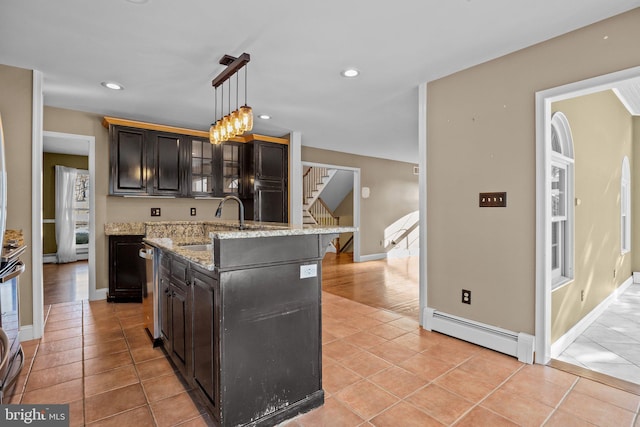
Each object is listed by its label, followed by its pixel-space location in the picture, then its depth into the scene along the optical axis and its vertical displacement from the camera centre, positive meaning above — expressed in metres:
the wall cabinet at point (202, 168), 4.86 +0.65
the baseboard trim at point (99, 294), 4.36 -1.10
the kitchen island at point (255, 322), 1.71 -0.62
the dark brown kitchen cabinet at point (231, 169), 5.14 +0.68
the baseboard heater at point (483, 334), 2.59 -1.06
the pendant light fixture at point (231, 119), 2.55 +0.75
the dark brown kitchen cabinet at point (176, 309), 2.12 -0.68
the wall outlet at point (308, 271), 1.96 -0.35
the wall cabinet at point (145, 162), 4.30 +0.67
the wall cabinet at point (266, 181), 5.20 +0.49
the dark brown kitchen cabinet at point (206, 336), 1.74 -0.69
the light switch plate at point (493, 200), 2.75 +0.10
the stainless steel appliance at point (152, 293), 2.71 -0.70
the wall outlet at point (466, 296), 2.97 -0.77
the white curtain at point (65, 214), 7.31 -0.05
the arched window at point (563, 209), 3.18 +0.02
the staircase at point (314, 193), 8.70 +0.51
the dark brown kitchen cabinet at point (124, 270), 4.16 -0.73
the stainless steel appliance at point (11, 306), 1.97 -0.59
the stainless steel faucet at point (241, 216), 2.34 -0.03
